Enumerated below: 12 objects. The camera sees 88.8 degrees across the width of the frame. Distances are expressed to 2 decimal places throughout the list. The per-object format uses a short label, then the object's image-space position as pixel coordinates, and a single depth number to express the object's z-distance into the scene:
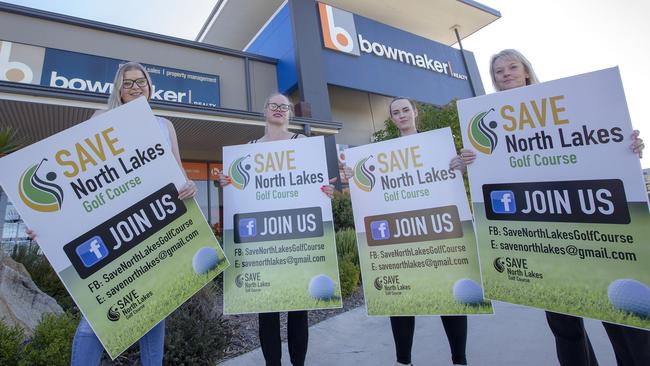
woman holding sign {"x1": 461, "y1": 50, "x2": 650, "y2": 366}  1.69
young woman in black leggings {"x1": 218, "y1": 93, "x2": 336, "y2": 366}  2.29
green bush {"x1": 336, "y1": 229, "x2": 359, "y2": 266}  5.81
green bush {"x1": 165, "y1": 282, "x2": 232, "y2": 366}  2.68
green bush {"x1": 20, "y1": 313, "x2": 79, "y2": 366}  2.32
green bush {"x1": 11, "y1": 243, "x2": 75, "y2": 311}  4.07
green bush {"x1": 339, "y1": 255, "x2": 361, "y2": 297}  4.98
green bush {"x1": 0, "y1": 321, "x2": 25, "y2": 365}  2.26
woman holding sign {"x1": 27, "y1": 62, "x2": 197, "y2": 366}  1.82
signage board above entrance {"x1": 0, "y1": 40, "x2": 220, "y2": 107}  8.03
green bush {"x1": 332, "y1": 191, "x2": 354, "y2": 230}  8.45
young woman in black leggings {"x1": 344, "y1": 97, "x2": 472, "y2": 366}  2.32
